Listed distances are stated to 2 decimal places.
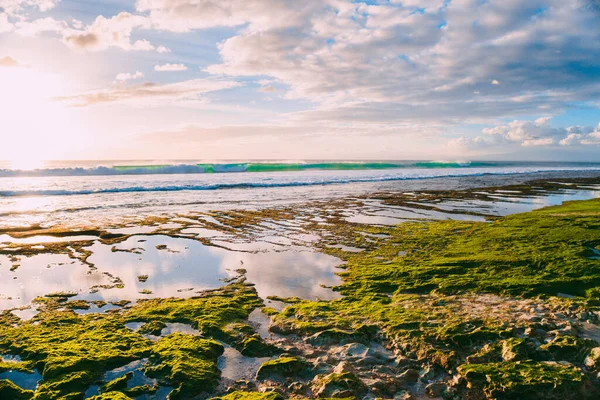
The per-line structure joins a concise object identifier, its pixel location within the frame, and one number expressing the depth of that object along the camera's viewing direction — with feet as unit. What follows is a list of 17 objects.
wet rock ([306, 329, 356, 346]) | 17.65
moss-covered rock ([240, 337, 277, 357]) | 16.90
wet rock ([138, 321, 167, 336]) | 18.94
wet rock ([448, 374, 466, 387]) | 14.14
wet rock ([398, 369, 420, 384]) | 14.64
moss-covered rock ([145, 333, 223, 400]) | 14.51
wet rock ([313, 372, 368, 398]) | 13.65
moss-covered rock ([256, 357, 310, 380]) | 15.19
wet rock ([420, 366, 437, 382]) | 14.71
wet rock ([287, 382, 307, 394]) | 14.14
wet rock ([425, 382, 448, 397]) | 13.81
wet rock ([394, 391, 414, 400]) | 13.52
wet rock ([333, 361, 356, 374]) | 15.07
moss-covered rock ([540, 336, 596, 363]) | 15.07
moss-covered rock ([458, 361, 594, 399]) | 13.19
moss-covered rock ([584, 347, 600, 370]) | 14.28
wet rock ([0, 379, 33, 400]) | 13.58
